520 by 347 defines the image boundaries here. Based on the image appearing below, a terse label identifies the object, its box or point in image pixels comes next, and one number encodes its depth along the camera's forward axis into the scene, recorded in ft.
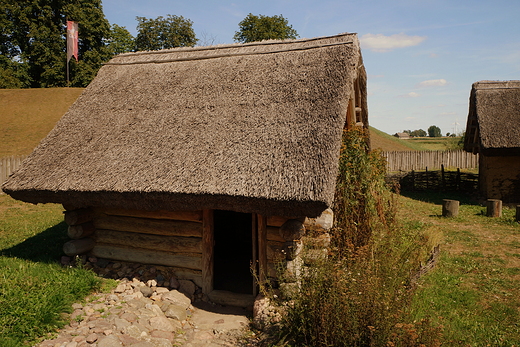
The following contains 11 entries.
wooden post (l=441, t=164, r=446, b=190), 52.49
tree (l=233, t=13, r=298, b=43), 98.32
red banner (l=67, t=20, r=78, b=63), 94.99
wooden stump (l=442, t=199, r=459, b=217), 36.14
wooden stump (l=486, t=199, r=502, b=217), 35.70
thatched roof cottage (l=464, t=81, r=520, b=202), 39.73
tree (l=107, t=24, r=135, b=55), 130.66
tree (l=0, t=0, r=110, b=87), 107.65
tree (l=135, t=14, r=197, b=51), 109.50
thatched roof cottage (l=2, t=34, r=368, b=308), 16.01
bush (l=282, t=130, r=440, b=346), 11.79
